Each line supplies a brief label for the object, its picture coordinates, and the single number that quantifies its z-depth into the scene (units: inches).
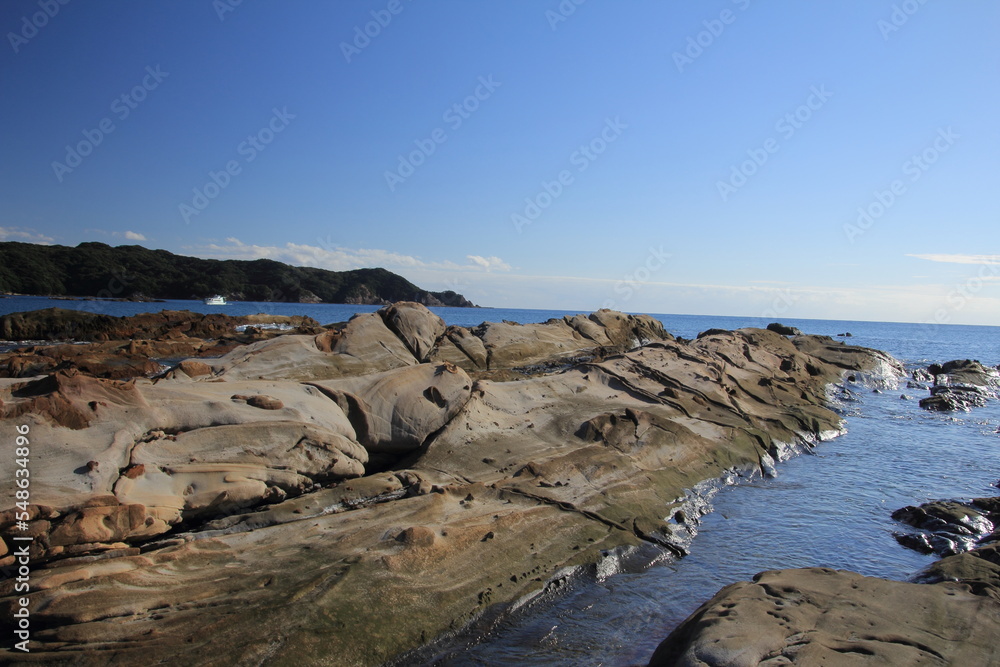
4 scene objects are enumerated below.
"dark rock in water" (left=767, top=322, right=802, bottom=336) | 1172.6
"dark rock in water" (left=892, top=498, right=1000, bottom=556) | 281.0
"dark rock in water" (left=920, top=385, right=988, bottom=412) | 714.2
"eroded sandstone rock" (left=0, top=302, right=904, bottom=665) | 166.6
